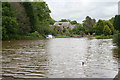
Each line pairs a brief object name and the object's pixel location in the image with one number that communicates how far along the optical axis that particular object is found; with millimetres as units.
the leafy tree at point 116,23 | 46309
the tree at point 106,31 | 47594
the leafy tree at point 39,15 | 42188
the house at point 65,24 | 80188
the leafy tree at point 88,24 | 66238
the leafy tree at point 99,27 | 55184
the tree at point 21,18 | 36750
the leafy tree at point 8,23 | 30662
